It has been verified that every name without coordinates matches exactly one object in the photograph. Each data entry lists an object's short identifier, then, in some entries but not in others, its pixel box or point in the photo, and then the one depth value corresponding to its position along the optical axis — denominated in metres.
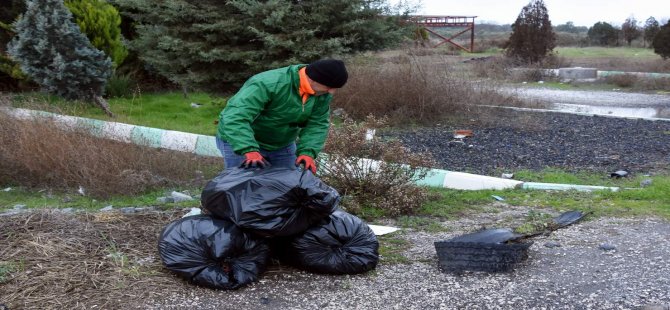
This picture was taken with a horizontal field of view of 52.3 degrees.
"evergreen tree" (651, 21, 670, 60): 21.08
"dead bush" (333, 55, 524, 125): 10.88
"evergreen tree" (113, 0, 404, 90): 10.77
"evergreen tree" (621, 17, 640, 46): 39.44
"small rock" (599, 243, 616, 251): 4.57
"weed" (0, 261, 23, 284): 3.77
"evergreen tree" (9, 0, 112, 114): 9.87
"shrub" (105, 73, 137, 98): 12.79
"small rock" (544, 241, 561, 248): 4.64
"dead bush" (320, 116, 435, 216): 5.73
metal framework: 34.25
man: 4.00
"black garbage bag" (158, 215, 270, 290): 3.84
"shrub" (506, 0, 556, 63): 21.88
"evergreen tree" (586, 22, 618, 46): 41.81
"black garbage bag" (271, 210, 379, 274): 4.11
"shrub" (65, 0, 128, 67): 11.66
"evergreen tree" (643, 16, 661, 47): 30.70
